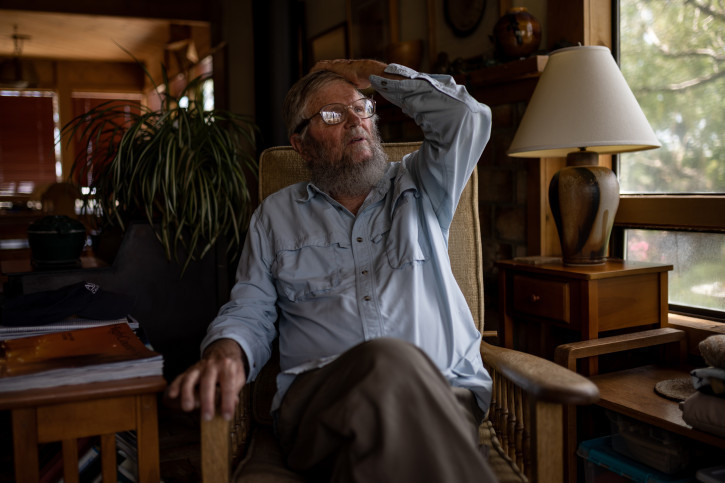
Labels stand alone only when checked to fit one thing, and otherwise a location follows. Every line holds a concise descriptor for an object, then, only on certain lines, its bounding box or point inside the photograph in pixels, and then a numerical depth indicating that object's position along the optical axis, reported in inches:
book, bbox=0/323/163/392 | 42.4
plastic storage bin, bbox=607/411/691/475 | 57.7
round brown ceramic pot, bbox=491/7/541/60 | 83.7
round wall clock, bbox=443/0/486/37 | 102.0
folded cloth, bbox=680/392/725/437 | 50.5
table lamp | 67.0
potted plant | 87.6
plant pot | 79.8
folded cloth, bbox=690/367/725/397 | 51.4
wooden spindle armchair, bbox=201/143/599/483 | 43.3
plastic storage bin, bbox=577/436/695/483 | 58.4
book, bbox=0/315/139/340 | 53.2
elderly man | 41.0
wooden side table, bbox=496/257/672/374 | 69.4
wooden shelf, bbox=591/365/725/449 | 54.3
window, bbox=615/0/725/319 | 73.4
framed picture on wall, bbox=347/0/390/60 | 130.1
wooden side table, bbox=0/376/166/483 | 41.6
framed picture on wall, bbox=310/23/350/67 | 149.1
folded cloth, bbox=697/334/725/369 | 52.6
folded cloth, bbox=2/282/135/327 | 55.4
